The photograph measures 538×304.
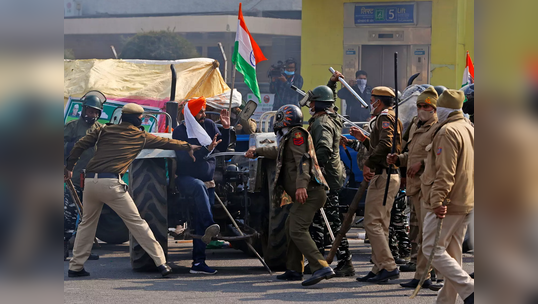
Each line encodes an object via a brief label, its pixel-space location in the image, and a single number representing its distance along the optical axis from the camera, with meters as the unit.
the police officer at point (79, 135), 19.50
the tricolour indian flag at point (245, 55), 22.17
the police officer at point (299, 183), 15.08
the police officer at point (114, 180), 16.08
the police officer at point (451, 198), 12.22
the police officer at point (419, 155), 14.94
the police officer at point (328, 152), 16.11
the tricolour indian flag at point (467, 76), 28.39
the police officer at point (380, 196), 15.71
